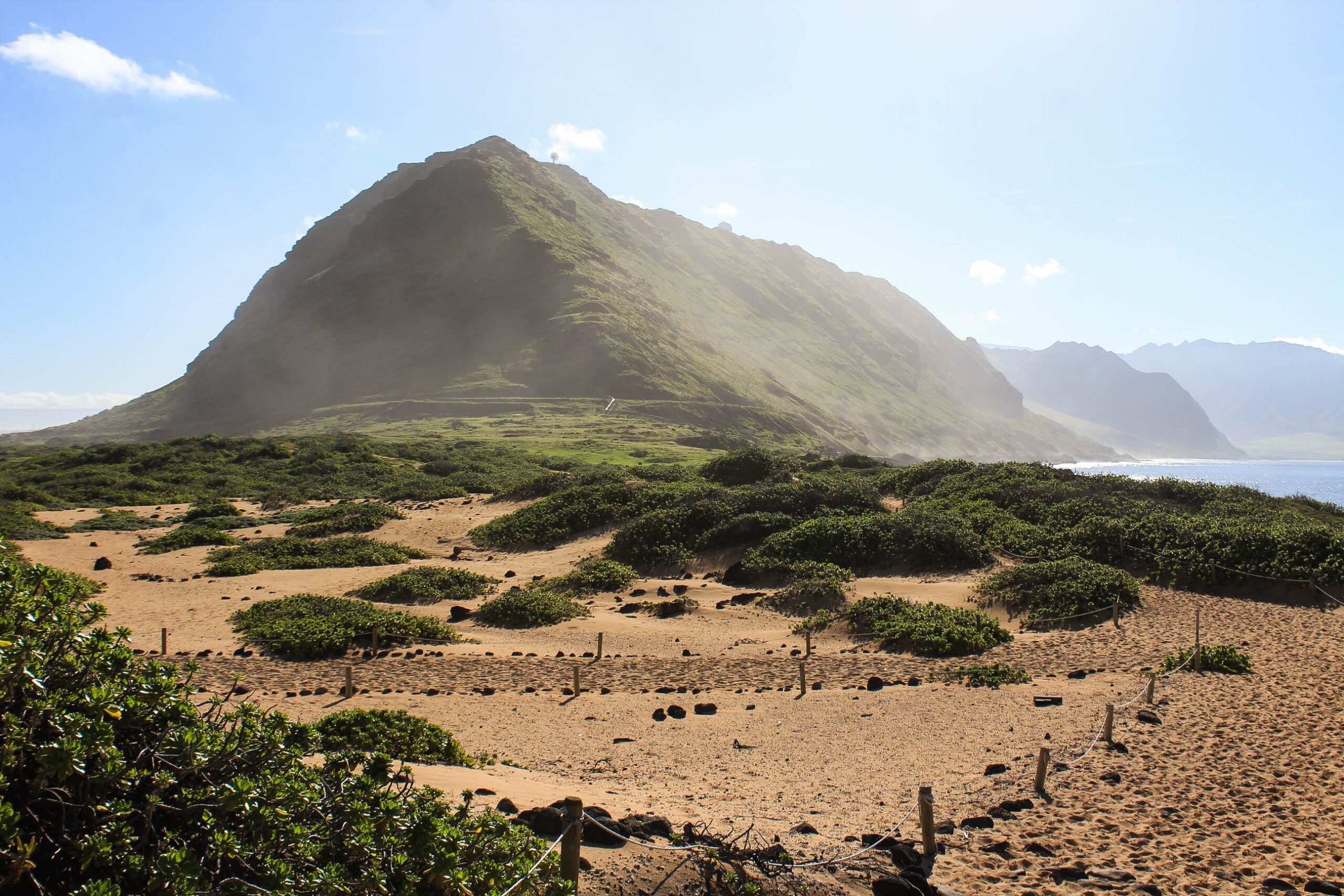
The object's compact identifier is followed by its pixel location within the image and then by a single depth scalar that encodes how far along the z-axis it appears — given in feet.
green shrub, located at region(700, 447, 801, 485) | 98.78
